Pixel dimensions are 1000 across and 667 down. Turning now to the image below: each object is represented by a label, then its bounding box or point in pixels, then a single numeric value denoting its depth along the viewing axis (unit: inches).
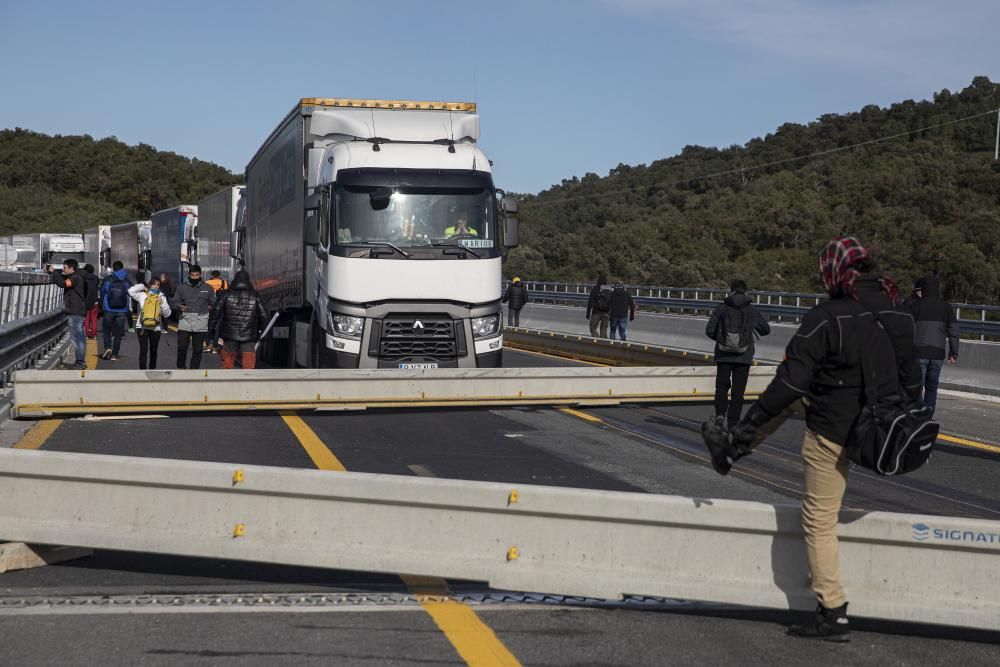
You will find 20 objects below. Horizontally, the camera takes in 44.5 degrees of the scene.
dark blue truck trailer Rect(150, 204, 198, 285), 1403.8
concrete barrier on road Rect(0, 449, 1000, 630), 227.5
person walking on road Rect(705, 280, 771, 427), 523.5
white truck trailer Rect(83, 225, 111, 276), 2191.2
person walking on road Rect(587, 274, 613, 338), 1207.4
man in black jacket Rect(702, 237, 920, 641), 219.3
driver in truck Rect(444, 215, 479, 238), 643.5
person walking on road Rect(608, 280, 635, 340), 1173.7
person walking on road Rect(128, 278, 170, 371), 781.9
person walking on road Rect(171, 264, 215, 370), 732.7
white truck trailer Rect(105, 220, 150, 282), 1828.9
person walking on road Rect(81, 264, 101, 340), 939.7
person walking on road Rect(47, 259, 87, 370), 844.6
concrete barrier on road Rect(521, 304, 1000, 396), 766.5
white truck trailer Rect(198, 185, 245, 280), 1106.7
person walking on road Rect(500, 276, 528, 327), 1412.4
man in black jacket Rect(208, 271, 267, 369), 665.0
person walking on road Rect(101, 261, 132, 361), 902.4
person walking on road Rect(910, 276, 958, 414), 557.9
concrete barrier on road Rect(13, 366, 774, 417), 554.9
